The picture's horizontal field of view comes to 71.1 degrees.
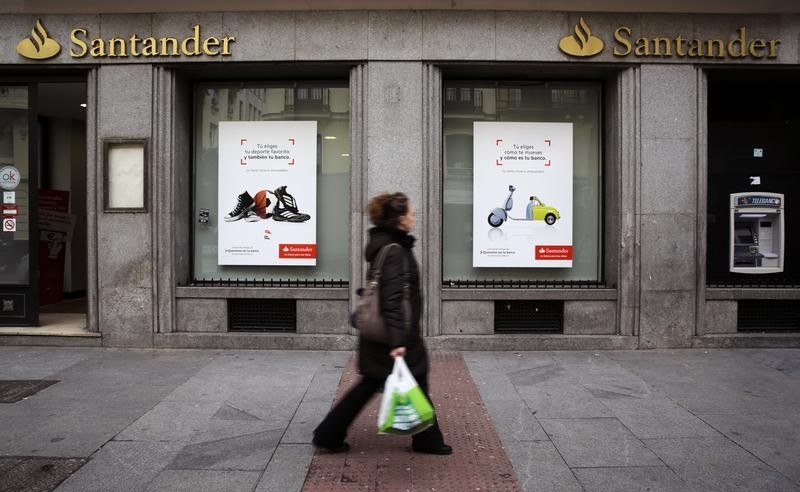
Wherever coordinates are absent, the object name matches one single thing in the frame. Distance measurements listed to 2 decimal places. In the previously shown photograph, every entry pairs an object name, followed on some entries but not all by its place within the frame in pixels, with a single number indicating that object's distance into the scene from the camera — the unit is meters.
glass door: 8.62
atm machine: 8.51
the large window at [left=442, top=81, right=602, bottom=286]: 8.62
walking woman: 4.06
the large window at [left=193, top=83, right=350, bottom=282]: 8.61
